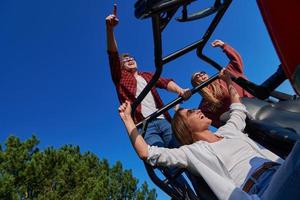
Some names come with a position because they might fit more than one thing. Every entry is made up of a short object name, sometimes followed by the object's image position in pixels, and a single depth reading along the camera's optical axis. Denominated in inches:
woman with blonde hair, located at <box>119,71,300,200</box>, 35.4
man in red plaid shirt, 61.7
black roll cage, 22.2
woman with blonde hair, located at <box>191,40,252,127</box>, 64.5
